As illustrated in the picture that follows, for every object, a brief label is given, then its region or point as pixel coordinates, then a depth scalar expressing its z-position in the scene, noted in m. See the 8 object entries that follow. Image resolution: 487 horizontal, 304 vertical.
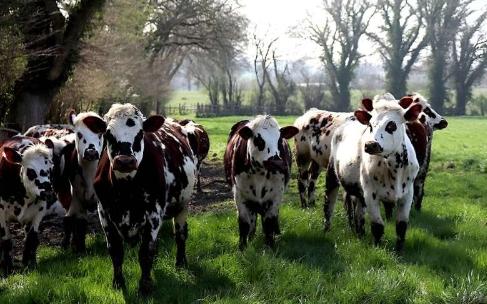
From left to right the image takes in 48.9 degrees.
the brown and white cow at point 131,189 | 5.24
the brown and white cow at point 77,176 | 7.25
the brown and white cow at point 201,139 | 11.14
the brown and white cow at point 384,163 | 6.40
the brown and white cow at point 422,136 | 8.29
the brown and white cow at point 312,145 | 9.98
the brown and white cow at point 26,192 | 6.62
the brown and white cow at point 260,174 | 6.65
